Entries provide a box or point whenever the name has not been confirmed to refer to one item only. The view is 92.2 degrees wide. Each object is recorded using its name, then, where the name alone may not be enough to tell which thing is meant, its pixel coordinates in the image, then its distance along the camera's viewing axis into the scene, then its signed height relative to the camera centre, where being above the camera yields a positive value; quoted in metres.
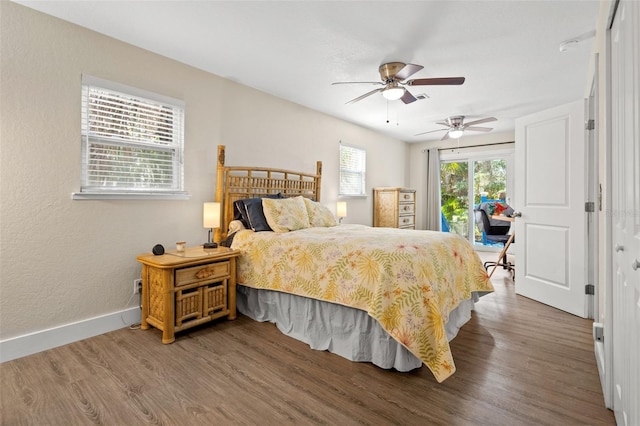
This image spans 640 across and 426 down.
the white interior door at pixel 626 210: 0.95 +0.03
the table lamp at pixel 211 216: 3.04 -0.02
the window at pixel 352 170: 5.39 +0.81
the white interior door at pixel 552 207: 2.98 +0.10
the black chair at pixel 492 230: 5.07 -0.24
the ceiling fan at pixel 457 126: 4.81 +1.40
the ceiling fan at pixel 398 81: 2.76 +1.28
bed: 1.95 -0.50
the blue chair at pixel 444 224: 7.24 -0.20
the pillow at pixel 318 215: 3.64 -0.01
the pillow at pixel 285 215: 3.13 -0.01
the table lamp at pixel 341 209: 4.95 +0.09
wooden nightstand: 2.41 -0.64
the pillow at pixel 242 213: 3.25 +0.01
